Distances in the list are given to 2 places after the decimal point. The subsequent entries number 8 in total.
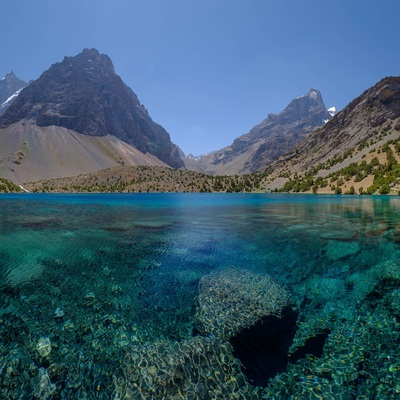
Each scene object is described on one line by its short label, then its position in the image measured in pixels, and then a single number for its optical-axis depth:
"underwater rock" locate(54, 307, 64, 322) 10.52
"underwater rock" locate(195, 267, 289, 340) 10.40
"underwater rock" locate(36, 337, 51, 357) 8.56
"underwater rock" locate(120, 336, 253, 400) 7.21
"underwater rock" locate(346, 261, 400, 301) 13.03
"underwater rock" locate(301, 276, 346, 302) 12.87
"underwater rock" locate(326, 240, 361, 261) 19.61
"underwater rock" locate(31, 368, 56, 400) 7.02
